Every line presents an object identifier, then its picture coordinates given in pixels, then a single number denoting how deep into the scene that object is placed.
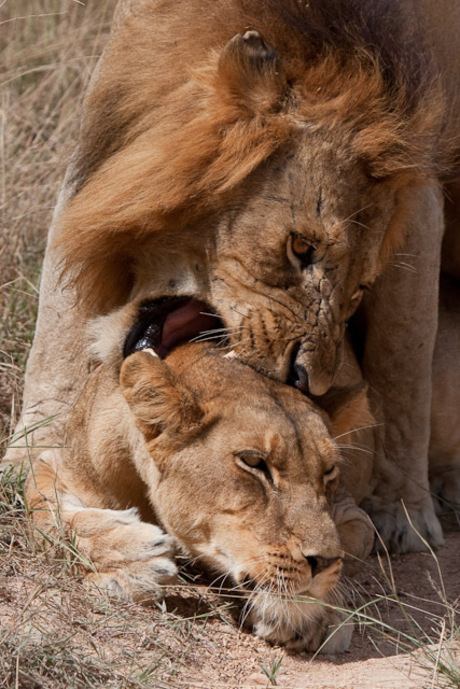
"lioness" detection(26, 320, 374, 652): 6.42
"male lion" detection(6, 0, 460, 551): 6.95
